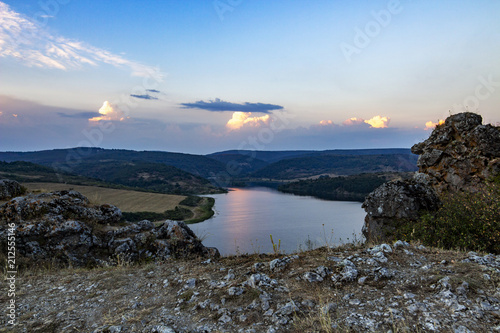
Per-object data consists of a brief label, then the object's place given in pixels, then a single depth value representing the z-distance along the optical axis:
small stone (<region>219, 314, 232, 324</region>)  3.91
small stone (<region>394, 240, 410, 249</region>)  5.64
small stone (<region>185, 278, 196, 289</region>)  5.17
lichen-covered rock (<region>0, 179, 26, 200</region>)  10.85
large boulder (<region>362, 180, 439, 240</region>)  10.93
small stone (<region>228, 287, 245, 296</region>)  4.53
